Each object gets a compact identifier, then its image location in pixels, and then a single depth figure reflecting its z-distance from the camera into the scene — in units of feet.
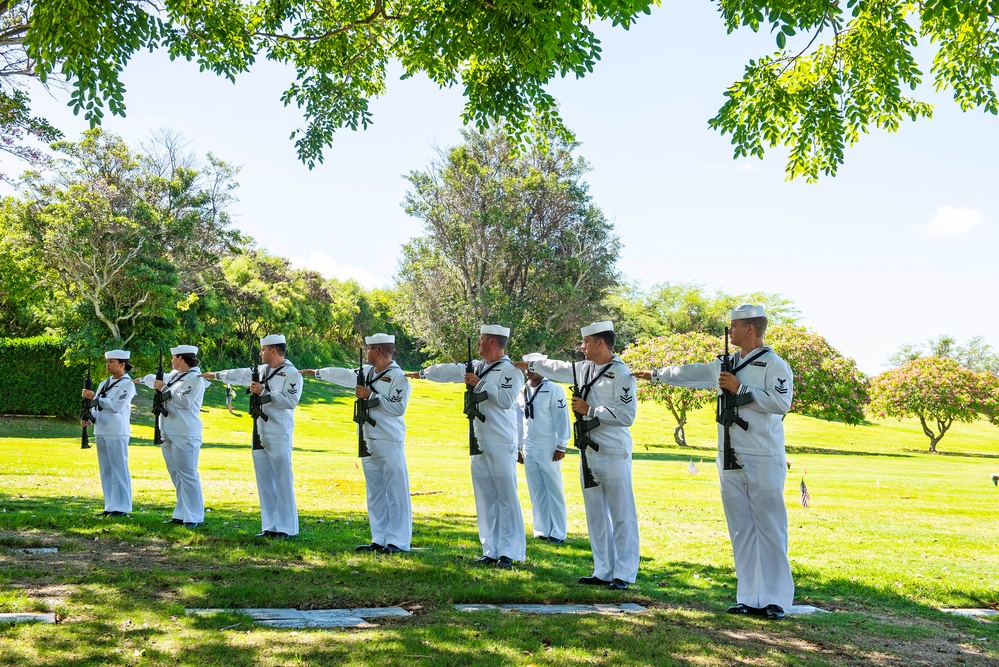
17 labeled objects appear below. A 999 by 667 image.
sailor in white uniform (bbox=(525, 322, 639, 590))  28.55
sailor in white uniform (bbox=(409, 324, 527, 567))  32.19
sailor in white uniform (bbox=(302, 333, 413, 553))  34.24
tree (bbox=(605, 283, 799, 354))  290.76
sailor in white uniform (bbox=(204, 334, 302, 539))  36.81
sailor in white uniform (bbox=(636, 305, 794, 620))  24.98
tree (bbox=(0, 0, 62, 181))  57.77
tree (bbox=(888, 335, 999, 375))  363.87
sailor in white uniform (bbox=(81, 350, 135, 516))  41.42
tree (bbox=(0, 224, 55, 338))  101.50
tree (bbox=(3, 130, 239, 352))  102.27
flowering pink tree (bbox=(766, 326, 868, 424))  151.02
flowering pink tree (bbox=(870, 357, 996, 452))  158.10
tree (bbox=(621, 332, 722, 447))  133.90
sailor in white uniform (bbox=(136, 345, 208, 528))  39.09
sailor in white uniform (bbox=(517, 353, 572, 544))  40.11
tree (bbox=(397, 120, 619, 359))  117.29
